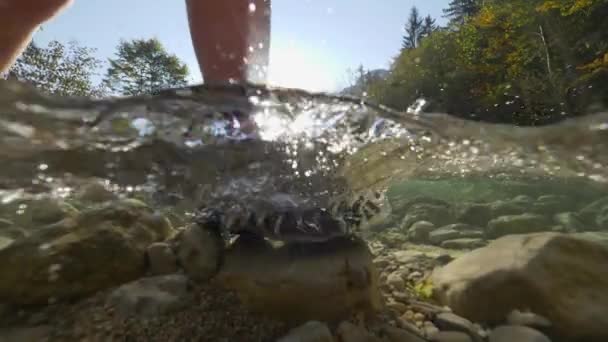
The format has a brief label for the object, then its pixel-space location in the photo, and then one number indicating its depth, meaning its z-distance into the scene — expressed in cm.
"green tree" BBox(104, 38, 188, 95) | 2167
